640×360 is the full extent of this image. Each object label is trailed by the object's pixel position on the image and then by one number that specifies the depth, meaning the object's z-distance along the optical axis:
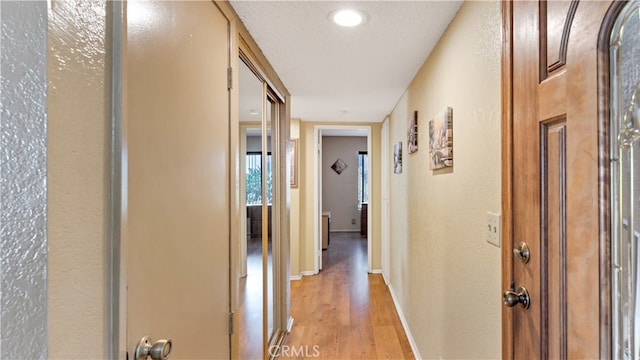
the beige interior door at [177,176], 0.76
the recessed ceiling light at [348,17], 1.45
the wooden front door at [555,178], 0.67
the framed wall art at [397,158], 3.04
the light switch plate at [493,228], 1.09
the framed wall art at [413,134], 2.32
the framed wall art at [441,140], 1.56
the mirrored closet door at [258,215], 1.79
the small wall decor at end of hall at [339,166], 7.52
